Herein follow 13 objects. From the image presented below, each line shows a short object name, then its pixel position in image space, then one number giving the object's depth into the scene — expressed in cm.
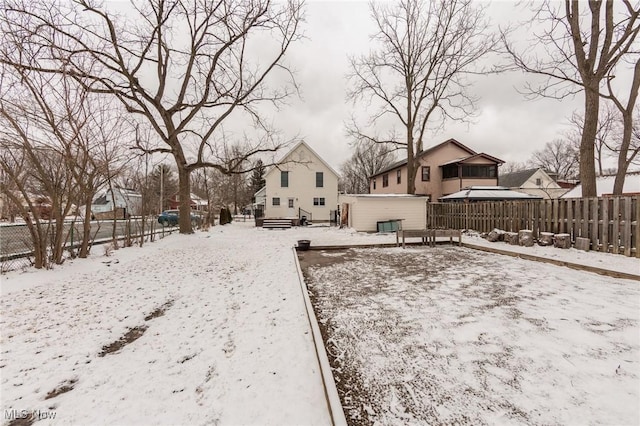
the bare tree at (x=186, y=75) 1220
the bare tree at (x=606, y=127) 2246
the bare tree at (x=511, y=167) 6955
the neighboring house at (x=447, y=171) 2380
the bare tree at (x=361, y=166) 5009
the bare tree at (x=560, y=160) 4956
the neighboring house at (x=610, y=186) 2188
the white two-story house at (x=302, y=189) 2639
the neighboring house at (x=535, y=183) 3272
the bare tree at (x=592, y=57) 921
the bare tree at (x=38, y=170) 570
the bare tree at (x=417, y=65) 1795
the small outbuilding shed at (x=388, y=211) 1686
